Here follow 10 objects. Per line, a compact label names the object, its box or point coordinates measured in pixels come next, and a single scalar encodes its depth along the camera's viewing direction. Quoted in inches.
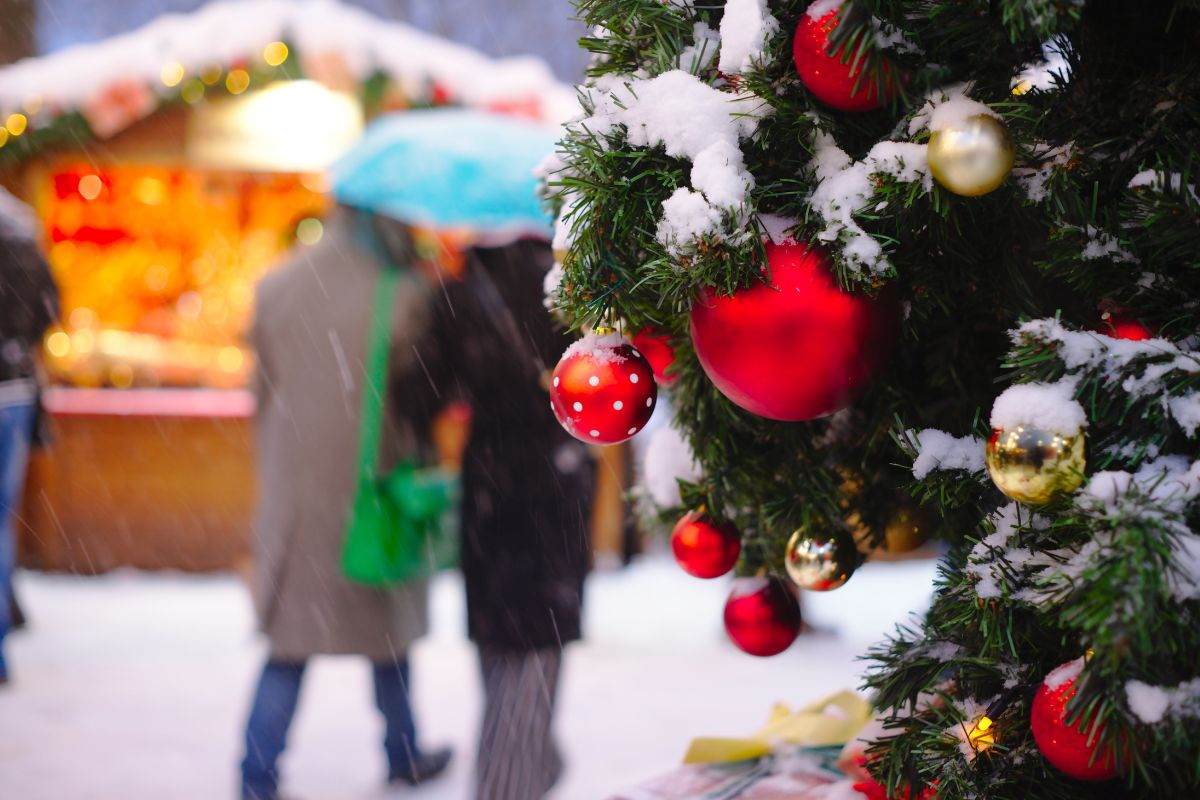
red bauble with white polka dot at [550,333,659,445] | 38.4
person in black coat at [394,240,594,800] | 91.8
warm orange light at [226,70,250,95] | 234.5
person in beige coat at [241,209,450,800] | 103.0
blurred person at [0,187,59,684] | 142.3
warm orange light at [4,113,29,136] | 220.8
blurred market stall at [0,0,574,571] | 217.6
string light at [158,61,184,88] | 227.3
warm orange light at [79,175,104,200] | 287.9
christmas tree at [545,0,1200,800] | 29.4
